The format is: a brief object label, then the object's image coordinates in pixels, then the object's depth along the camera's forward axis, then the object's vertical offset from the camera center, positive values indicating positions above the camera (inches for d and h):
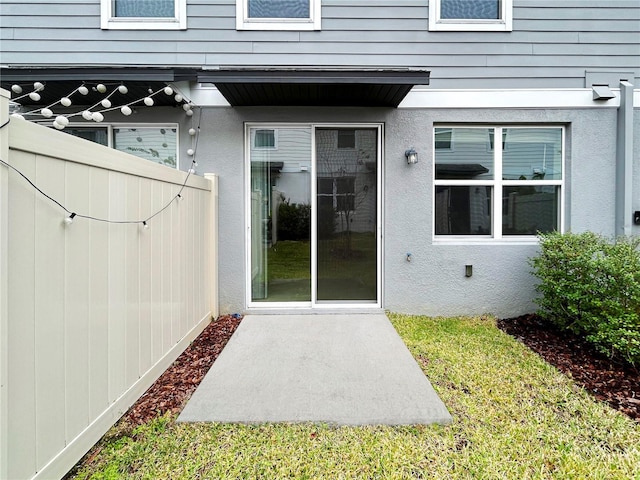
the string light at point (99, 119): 65.8 +30.2
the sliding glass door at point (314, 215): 179.0 +10.2
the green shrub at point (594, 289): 121.3 -23.2
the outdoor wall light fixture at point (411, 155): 170.1 +41.1
